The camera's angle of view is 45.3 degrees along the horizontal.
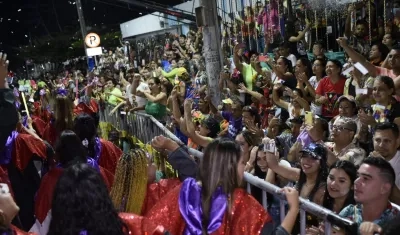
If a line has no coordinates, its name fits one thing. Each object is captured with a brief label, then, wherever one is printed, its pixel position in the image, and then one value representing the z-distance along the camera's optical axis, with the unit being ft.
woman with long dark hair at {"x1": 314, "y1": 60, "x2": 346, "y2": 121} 19.33
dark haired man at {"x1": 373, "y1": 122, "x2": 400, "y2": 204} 12.67
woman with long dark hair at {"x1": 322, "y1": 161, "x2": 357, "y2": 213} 10.69
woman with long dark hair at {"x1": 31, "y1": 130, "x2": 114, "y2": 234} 12.10
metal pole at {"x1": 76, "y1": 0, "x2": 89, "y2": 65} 55.77
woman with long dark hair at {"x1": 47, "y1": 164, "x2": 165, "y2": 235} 7.38
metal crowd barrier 8.86
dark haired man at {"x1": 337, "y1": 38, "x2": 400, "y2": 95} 17.31
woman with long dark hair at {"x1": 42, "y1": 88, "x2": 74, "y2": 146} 17.99
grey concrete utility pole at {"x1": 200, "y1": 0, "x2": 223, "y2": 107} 25.08
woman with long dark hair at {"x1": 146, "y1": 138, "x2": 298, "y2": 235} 8.63
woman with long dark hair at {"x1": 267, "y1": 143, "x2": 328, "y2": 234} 11.90
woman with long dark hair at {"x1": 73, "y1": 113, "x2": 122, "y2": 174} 14.42
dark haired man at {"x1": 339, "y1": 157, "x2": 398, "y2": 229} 9.48
